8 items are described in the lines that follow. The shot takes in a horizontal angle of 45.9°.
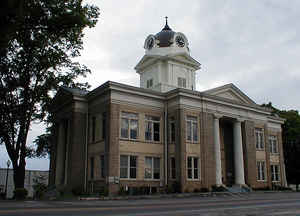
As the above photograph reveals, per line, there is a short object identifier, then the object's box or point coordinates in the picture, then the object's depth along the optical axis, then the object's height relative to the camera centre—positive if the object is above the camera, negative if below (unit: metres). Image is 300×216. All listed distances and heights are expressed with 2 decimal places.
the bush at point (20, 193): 28.51 -1.66
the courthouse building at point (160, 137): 31.81 +3.36
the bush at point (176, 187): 31.58 -1.36
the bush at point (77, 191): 30.92 -1.64
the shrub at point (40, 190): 32.88 -1.75
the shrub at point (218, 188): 33.17 -1.55
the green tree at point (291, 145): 52.72 +3.89
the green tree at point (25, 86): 30.92 +7.80
